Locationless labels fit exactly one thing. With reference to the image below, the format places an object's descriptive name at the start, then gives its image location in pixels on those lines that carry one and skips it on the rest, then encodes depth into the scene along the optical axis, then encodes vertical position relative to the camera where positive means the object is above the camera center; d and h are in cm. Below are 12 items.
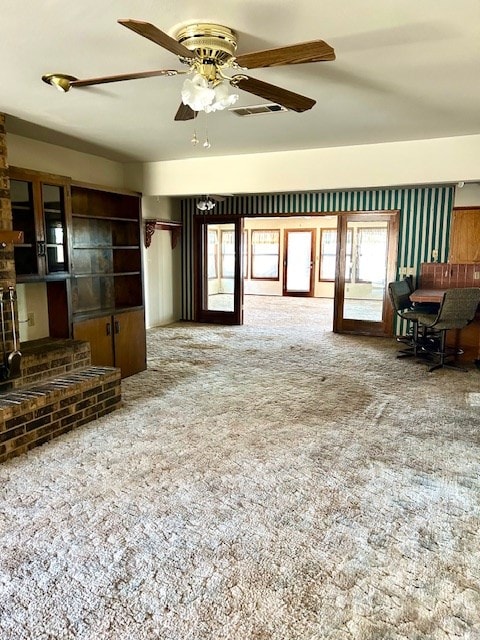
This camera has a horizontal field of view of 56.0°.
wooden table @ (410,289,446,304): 541 -50
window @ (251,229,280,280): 1262 +0
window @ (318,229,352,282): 1192 +3
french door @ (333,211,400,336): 716 -26
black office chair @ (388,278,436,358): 572 -73
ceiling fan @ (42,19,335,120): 199 +89
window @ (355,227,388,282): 725 +4
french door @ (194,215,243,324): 827 -26
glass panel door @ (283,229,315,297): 1223 -21
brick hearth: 305 -101
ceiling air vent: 341 +111
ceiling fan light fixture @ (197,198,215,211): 740 +81
